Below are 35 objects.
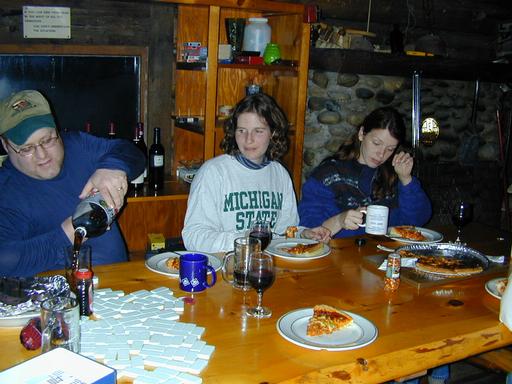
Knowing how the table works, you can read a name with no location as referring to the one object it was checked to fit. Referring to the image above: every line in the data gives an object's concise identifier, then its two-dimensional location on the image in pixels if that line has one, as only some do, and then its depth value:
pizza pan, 2.12
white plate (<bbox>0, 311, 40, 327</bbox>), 1.43
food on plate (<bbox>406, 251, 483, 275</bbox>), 1.93
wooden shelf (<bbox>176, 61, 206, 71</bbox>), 3.21
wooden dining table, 1.33
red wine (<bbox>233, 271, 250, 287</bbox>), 1.65
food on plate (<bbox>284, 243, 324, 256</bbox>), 2.06
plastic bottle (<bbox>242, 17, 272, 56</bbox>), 3.40
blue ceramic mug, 1.70
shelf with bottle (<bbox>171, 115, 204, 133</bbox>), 3.33
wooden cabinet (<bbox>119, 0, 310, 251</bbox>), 3.15
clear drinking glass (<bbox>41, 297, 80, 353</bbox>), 1.27
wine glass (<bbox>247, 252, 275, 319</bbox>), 1.57
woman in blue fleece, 2.62
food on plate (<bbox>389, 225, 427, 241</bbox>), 2.35
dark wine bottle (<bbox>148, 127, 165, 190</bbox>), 3.29
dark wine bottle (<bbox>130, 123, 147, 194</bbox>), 3.20
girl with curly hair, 2.32
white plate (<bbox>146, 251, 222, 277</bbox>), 1.83
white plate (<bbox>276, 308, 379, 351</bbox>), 1.41
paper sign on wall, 3.00
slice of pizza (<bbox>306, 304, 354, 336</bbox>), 1.48
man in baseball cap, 1.76
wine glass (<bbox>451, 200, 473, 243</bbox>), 2.23
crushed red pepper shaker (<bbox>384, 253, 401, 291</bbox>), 1.81
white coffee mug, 2.06
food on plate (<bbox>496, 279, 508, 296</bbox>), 1.80
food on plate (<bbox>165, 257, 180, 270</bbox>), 1.88
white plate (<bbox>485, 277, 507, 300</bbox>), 1.79
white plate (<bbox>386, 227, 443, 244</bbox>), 2.31
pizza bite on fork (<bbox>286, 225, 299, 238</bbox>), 2.31
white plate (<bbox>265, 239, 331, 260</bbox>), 2.04
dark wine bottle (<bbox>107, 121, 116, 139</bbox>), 3.22
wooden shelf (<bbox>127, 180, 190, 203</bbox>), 3.10
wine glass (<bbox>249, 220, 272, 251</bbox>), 2.01
